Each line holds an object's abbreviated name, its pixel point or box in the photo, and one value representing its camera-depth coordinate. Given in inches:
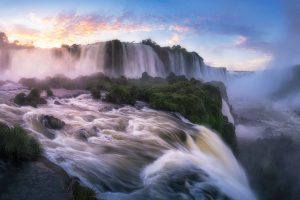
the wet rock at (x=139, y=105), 491.3
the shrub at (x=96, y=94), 541.2
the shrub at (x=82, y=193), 199.0
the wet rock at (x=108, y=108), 451.0
